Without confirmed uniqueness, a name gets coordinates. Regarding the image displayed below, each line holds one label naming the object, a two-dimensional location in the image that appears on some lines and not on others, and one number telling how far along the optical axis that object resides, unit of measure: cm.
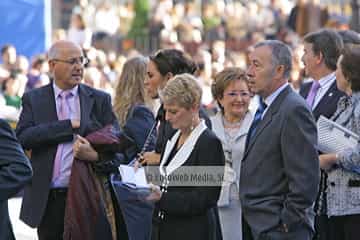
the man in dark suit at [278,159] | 1412
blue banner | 3403
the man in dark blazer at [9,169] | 1274
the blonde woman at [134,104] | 1764
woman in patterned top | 1577
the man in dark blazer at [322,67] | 1717
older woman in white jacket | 1667
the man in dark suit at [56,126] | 1675
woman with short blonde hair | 1498
